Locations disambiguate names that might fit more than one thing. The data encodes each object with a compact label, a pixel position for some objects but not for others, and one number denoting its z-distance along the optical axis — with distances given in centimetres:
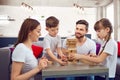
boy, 256
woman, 160
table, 161
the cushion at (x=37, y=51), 350
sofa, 293
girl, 206
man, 246
